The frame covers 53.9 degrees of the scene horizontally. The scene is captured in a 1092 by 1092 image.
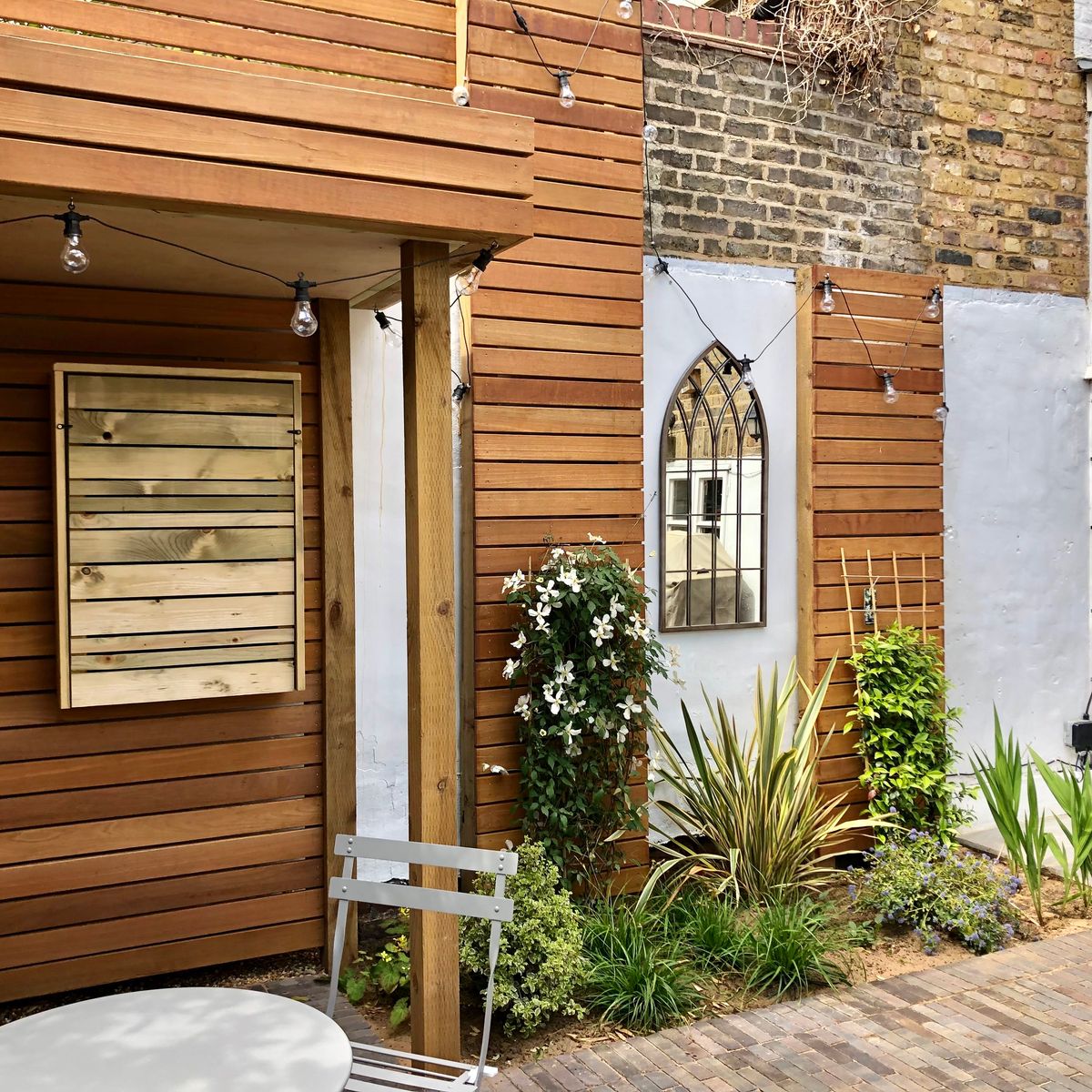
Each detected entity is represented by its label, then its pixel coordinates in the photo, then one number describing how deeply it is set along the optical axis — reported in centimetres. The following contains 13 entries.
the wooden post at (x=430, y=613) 340
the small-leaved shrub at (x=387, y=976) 426
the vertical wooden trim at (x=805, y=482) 596
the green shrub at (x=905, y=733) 580
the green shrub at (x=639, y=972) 413
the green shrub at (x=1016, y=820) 507
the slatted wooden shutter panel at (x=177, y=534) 407
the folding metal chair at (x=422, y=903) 298
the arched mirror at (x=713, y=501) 571
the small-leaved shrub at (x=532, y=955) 399
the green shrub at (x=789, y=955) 440
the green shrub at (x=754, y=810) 508
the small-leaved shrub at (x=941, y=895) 489
